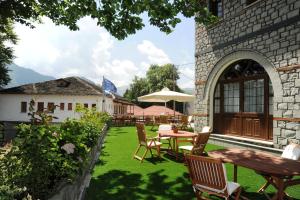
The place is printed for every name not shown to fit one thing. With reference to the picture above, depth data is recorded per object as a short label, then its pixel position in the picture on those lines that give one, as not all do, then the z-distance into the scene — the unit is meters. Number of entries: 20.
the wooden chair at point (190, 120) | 12.88
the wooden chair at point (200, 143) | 4.85
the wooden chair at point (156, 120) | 13.05
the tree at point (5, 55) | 19.33
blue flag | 14.13
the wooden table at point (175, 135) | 5.66
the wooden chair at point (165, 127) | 6.56
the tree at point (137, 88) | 37.39
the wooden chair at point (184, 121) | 11.48
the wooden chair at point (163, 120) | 12.17
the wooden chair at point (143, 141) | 5.55
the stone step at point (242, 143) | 6.15
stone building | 5.78
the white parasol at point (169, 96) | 11.95
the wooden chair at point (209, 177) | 2.63
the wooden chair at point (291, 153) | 3.57
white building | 22.84
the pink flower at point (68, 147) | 2.68
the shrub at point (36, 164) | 2.17
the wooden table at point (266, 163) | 2.79
